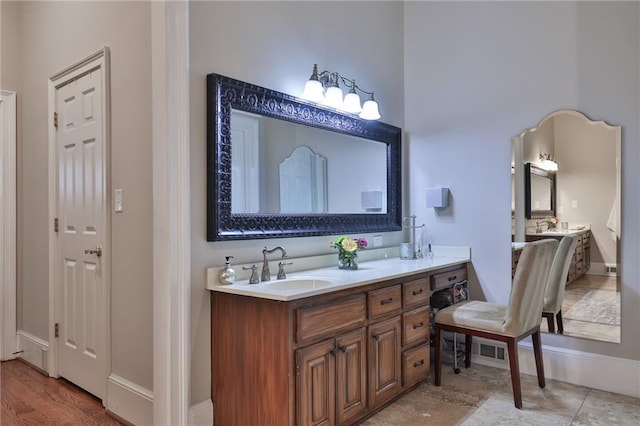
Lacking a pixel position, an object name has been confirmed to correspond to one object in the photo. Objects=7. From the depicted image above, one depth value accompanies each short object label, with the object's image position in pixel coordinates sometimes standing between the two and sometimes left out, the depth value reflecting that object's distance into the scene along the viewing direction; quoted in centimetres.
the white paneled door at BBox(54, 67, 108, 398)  245
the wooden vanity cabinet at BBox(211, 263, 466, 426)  182
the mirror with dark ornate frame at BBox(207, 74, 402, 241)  214
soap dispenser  209
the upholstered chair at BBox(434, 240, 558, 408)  242
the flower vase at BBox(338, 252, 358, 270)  261
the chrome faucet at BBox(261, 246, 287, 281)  222
